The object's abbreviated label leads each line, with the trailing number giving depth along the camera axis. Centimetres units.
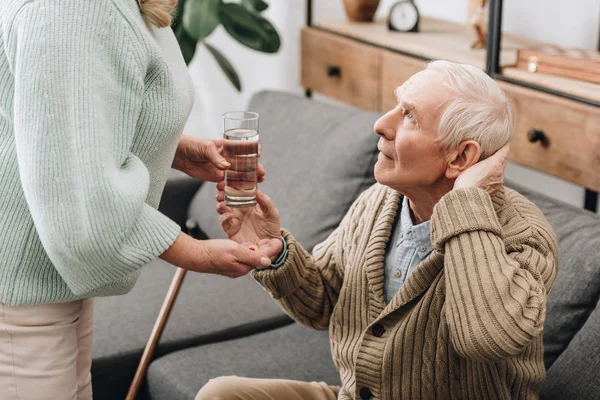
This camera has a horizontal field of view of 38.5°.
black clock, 299
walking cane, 215
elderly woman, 120
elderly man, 138
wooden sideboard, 215
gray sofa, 174
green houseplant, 318
